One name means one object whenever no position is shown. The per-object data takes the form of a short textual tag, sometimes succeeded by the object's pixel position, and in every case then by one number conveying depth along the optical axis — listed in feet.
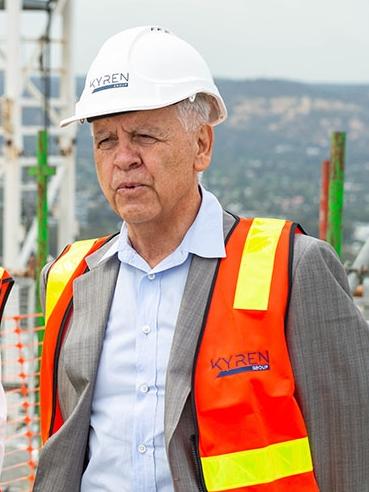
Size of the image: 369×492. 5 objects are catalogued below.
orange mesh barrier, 22.97
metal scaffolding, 39.37
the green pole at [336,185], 18.30
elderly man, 8.87
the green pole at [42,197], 25.31
